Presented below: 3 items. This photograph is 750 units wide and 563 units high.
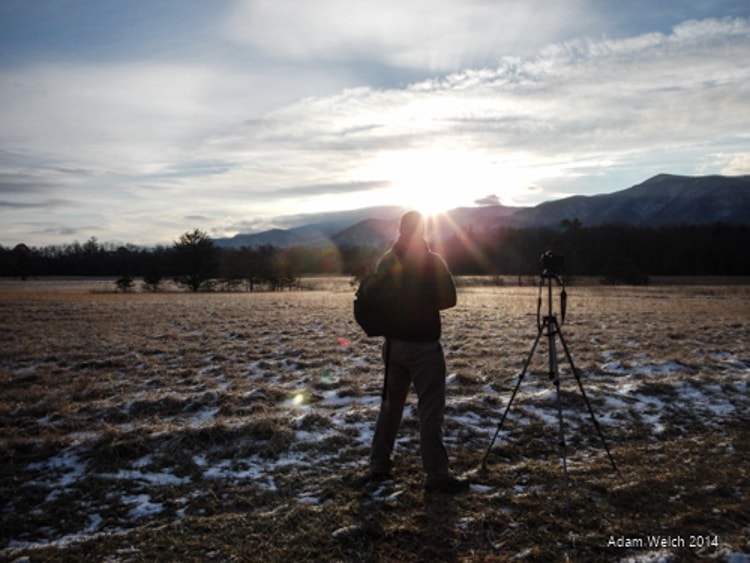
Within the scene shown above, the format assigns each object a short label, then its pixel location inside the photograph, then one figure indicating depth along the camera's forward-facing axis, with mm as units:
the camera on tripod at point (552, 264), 6105
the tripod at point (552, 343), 5848
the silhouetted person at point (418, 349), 5473
